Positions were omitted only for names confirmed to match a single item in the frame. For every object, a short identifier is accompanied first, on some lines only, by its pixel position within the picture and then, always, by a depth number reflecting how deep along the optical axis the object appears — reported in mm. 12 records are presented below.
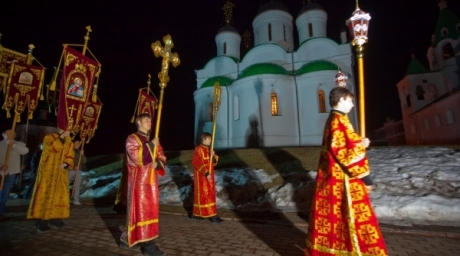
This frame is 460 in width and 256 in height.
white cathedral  19578
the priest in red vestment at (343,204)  2457
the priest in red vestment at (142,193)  3564
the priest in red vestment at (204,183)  5848
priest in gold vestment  4961
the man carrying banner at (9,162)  6234
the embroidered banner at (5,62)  8055
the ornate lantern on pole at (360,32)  3033
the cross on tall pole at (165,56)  4457
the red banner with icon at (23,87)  7453
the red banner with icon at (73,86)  6039
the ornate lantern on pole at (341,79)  5106
